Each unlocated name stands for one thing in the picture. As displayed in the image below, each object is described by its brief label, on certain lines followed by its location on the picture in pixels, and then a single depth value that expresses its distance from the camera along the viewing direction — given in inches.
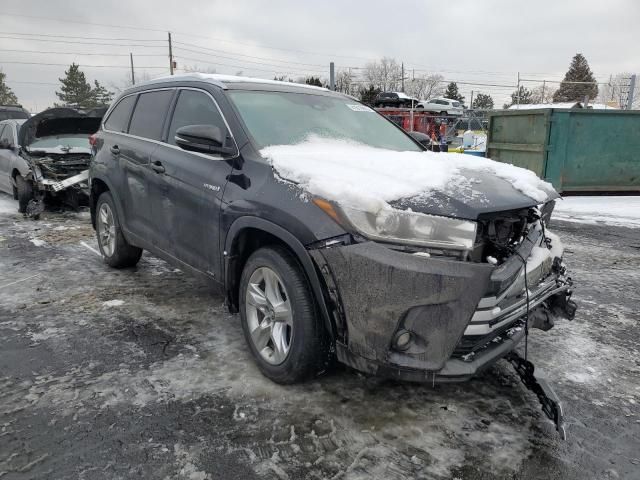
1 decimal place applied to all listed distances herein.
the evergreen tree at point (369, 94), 1454.0
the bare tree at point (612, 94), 836.2
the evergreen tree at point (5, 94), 2839.6
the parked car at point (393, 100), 1108.5
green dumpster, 403.5
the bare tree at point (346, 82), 2029.2
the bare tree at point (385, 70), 3196.4
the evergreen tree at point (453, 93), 2903.5
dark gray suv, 90.7
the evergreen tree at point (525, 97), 1982.4
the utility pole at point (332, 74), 604.8
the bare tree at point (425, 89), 2997.0
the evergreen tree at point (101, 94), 2795.8
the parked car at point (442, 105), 1158.0
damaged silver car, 327.9
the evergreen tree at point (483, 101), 2899.4
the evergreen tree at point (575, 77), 2156.5
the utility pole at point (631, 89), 611.9
